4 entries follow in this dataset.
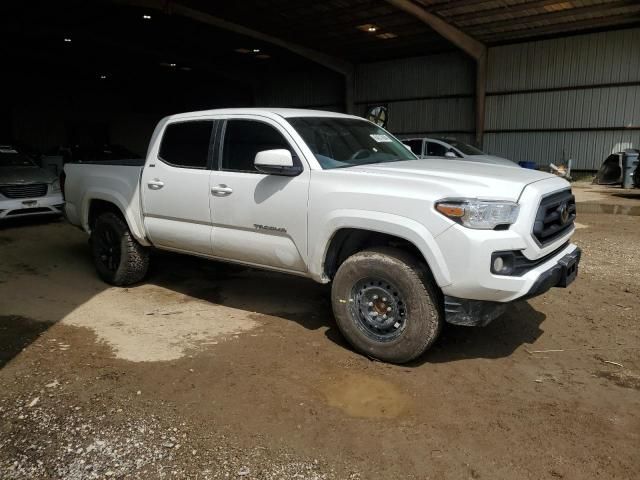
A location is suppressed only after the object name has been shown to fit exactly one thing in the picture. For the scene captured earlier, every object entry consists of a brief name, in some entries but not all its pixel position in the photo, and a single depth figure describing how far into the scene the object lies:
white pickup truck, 3.39
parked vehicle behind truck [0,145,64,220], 9.31
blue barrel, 18.09
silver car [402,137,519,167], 13.30
